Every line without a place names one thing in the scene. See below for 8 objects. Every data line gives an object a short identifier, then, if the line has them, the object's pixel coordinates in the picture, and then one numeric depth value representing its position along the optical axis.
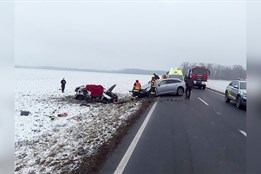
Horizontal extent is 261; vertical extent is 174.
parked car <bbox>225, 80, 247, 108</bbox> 13.50
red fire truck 30.94
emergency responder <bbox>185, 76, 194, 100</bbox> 18.12
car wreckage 20.66
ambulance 27.66
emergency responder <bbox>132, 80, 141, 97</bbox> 20.34
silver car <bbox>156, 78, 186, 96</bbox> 20.39
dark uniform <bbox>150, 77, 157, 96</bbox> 20.01
